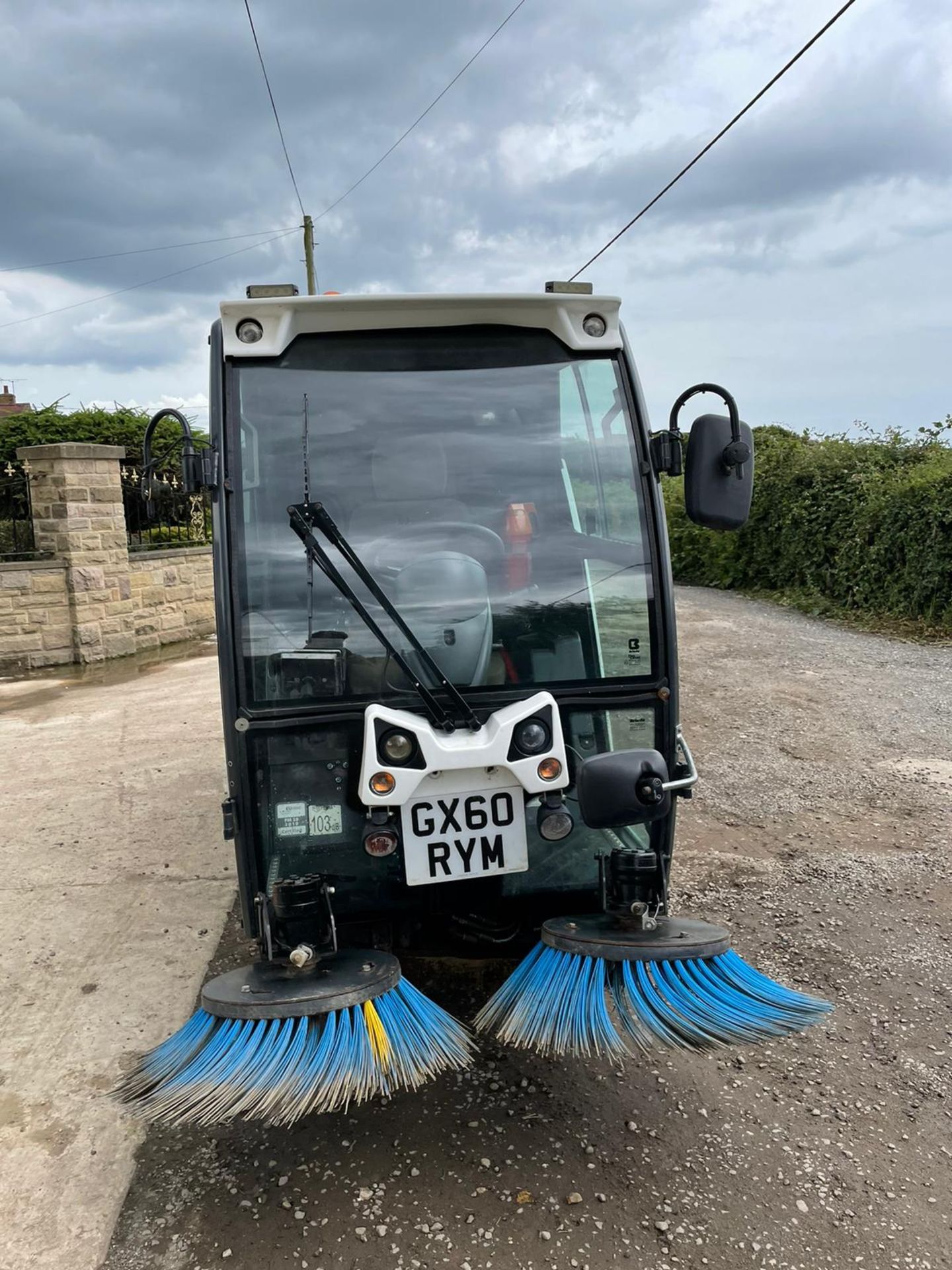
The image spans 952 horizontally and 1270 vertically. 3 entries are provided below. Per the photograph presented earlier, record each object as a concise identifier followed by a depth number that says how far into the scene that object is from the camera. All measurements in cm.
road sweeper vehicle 278
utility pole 2214
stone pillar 1031
